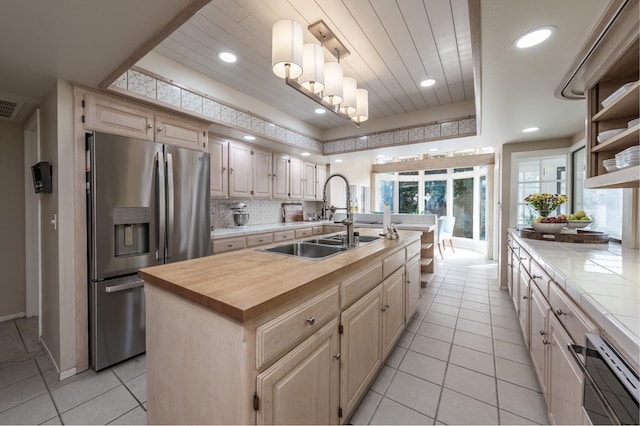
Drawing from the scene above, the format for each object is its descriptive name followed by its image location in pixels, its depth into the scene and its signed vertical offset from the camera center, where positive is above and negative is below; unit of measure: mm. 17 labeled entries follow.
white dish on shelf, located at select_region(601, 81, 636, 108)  1372 +635
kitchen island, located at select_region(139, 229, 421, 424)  888 -536
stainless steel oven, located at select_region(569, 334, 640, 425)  694 -532
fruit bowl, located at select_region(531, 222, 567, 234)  2457 -177
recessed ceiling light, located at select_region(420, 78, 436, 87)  2980 +1473
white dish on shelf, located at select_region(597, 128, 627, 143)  1532 +449
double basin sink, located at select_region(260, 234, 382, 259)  1967 -302
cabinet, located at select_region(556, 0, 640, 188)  1244 +785
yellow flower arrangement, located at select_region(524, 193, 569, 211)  2762 +81
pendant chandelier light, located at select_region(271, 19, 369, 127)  1747 +1064
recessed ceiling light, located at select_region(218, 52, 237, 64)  2494 +1482
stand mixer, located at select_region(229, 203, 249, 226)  3699 -76
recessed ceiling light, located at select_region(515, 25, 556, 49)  1360 +939
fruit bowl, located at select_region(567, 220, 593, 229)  2500 -140
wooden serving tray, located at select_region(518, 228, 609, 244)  2192 -252
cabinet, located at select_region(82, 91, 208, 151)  2014 +762
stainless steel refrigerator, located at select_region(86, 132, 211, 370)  1965 -147
